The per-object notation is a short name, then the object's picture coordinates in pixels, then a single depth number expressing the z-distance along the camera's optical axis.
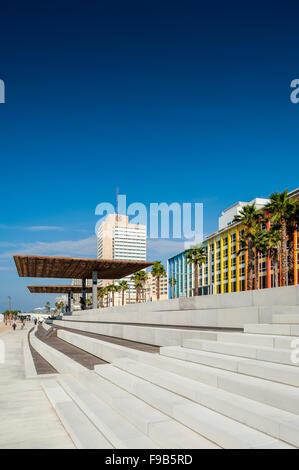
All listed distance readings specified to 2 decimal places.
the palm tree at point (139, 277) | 99.44
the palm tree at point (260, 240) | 49.91
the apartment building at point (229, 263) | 66.88
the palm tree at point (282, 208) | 39.94
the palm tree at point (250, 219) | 47.84
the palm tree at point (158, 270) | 86.62
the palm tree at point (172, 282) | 123.55
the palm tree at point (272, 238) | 50.22
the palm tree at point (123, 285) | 114.20
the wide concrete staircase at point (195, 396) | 4.01
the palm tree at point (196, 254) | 62.91
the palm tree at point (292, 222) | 39.72
